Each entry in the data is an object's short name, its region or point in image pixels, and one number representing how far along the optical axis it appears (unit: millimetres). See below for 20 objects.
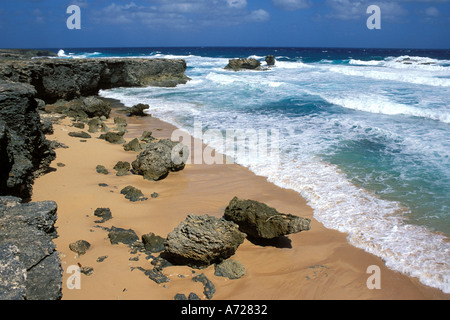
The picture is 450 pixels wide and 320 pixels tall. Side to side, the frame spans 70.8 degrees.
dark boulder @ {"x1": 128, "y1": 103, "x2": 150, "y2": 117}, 12758
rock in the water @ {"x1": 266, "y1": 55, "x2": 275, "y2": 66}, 42353
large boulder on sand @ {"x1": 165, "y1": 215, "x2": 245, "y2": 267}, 3920
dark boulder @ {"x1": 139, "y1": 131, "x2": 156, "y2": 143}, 9352
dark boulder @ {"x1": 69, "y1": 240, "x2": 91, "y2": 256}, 3973
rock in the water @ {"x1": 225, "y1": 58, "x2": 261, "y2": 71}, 36469
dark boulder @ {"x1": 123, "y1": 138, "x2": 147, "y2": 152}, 8336
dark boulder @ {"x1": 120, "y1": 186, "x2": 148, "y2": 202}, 5663
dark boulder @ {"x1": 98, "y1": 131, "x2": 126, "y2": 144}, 8930
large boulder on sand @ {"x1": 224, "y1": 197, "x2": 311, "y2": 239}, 4246
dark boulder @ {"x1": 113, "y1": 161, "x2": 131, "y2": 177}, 6770
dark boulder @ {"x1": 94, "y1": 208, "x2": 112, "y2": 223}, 4888
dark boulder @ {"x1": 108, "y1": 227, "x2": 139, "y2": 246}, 4316
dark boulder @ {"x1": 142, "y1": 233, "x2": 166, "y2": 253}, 4213
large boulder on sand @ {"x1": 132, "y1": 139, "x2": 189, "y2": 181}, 6613
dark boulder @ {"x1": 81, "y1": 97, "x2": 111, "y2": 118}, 11828
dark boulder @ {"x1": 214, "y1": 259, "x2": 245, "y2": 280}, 3859
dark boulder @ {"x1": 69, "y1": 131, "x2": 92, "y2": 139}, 8945
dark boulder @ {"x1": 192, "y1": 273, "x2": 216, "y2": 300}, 3519
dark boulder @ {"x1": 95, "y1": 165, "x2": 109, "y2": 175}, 6684
